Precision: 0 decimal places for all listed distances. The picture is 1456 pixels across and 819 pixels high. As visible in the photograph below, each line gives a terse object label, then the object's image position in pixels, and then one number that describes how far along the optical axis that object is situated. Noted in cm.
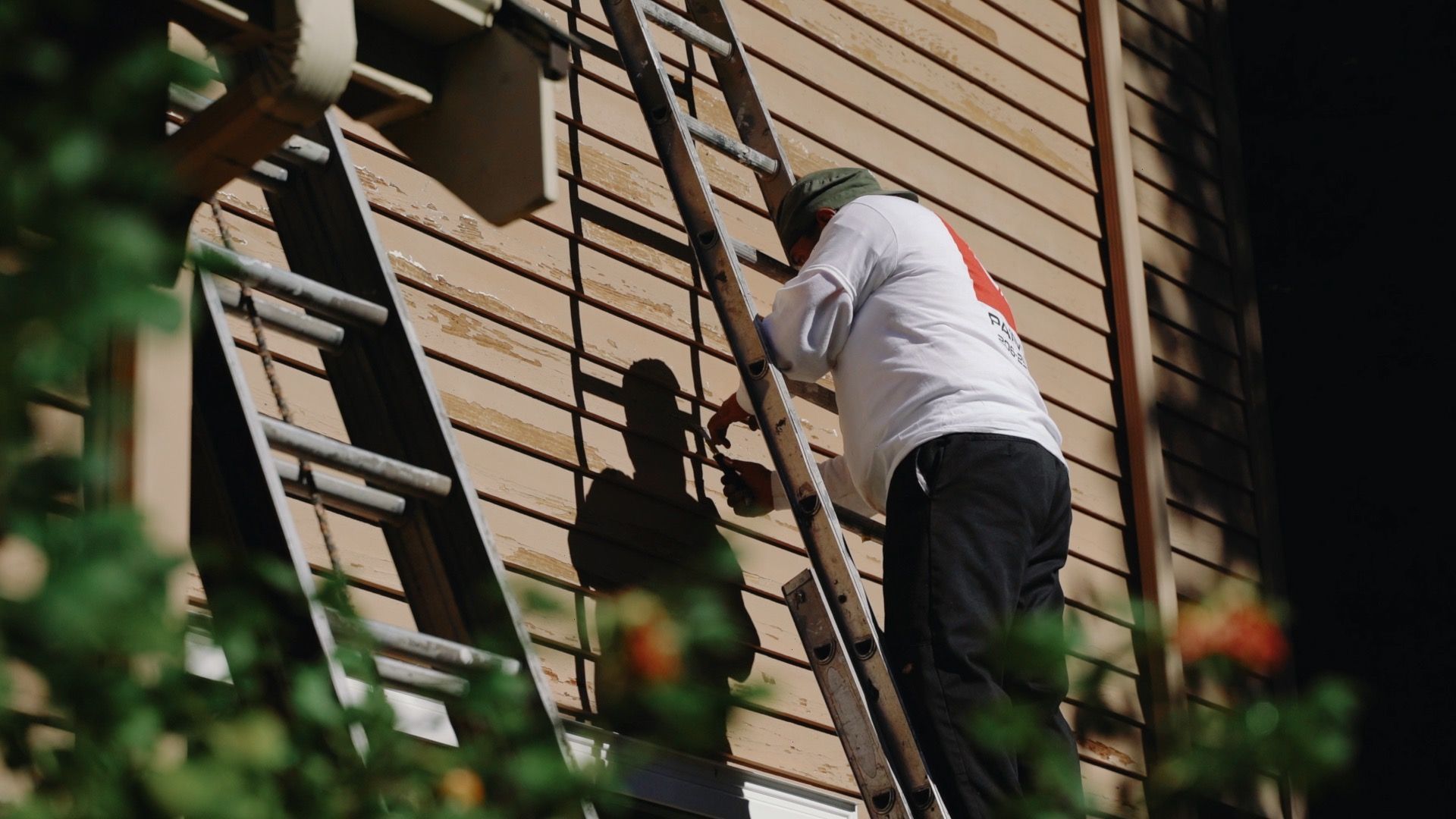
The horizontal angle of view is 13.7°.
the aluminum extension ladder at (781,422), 1096
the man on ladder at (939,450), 1101
